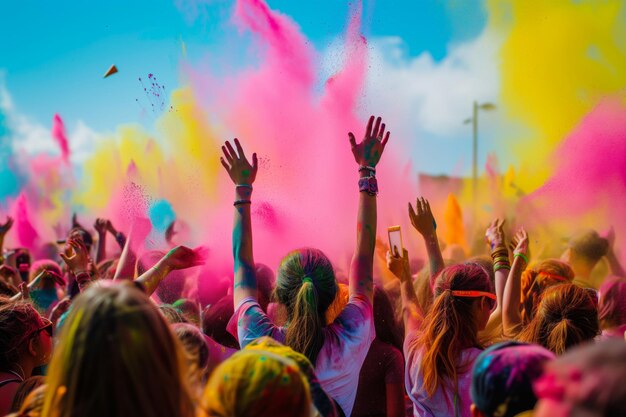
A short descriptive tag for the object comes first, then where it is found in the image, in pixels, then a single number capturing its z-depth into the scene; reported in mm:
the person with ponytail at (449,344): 2832
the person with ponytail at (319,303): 2740
